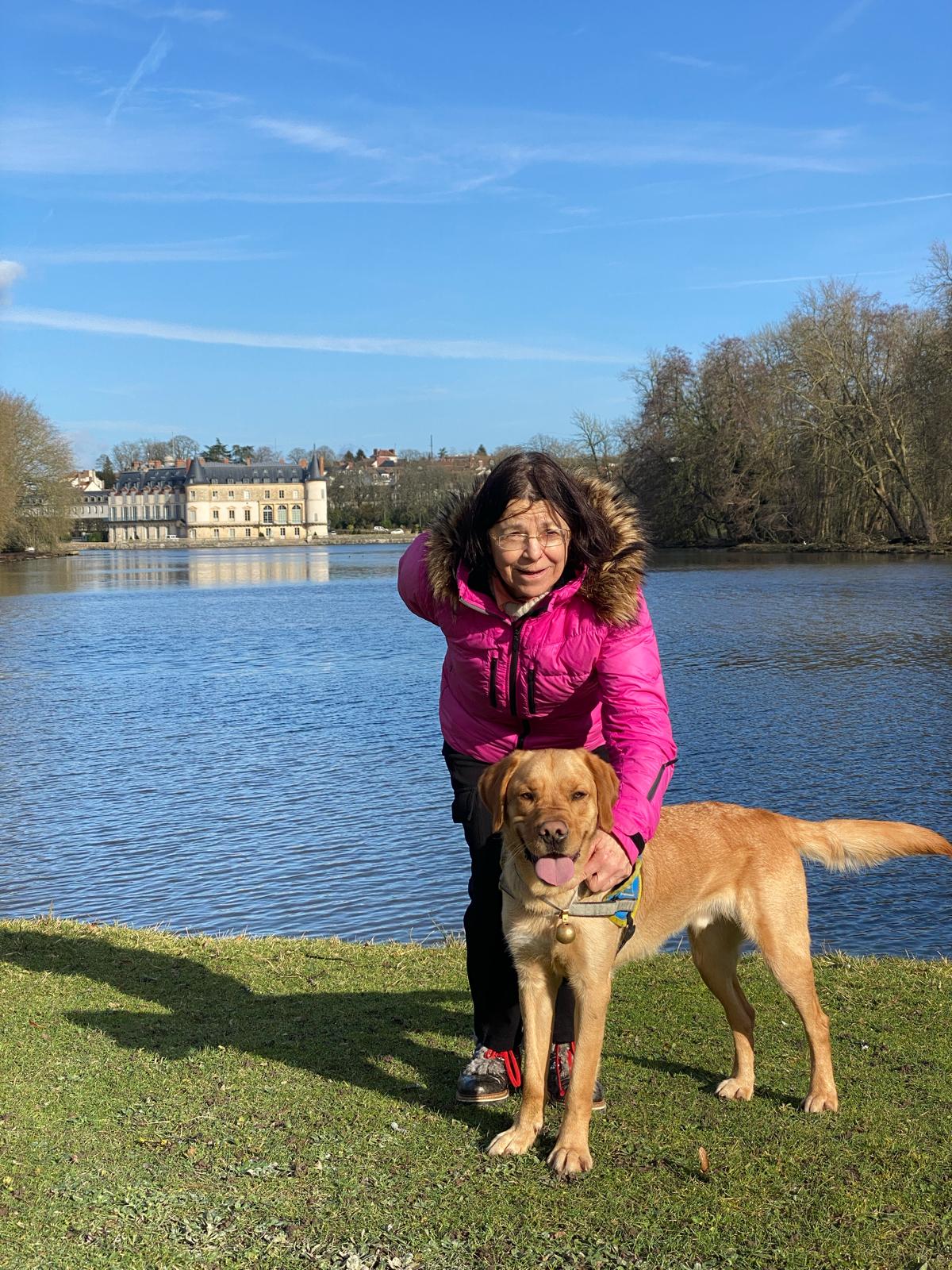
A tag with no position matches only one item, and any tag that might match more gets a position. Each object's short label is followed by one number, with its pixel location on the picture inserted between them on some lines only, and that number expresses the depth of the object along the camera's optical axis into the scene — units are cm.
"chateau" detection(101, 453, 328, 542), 19700
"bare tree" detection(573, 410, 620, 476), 9650
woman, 456
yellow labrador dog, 418
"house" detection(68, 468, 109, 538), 18732
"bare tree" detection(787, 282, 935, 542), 6694
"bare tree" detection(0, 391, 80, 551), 8591
